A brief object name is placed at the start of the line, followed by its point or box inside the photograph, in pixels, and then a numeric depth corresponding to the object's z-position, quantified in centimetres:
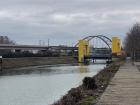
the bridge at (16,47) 9871
